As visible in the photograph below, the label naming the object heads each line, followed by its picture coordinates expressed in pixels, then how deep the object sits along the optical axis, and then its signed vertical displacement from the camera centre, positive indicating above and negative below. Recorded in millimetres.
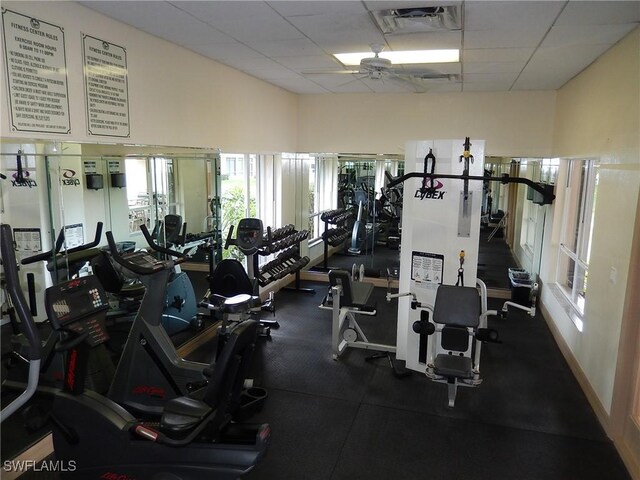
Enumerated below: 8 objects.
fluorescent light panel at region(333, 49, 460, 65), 4184 +1021
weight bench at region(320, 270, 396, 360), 4531 -1379
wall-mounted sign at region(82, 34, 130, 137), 3180 +534
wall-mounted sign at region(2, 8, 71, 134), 2619 +516
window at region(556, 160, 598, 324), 4719 -648
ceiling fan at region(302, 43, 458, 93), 3643 +794
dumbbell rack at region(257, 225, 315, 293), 5188 -1090
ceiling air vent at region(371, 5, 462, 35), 2994 +989
